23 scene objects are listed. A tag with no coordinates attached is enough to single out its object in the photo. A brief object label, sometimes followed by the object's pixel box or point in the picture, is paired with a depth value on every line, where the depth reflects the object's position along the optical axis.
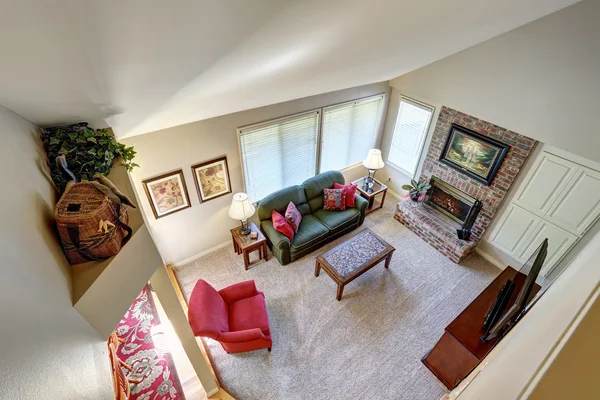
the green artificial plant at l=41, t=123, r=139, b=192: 1.76
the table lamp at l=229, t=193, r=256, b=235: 4.15
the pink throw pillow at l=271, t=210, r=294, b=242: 4.41
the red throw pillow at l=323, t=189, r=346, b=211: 5.02
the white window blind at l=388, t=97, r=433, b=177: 5.07
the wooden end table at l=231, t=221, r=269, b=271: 4.35
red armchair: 3.06
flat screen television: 2.18
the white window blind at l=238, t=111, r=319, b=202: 4.35
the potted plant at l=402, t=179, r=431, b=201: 5.18
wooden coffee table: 4.00
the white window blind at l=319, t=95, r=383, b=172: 5.05
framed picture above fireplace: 4.19
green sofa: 4.52
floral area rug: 3.24
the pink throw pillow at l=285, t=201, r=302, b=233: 4.58
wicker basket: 1.45
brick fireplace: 4.02
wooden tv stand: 2.77
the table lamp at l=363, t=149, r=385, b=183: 5.45
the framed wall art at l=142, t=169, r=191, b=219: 3.74
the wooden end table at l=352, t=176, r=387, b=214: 5.53
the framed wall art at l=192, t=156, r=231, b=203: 4.04
